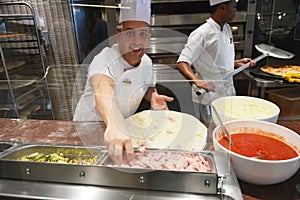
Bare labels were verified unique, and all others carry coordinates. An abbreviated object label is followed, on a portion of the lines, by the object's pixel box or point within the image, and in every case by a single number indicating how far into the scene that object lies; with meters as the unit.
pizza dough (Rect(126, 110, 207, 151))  0.68
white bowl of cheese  0.76
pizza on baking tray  1.76
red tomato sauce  0.56
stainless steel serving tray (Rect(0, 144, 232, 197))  0.52
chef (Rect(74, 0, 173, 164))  0.59
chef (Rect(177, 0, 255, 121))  0.89
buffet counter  0.53
